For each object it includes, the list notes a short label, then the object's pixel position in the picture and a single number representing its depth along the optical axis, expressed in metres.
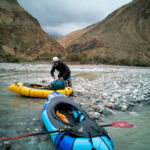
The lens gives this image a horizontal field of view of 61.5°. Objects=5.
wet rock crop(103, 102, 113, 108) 4.23
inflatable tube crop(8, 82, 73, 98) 5.05
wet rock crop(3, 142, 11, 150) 2.27
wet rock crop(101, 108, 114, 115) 3.73
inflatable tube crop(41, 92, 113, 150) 1.86
